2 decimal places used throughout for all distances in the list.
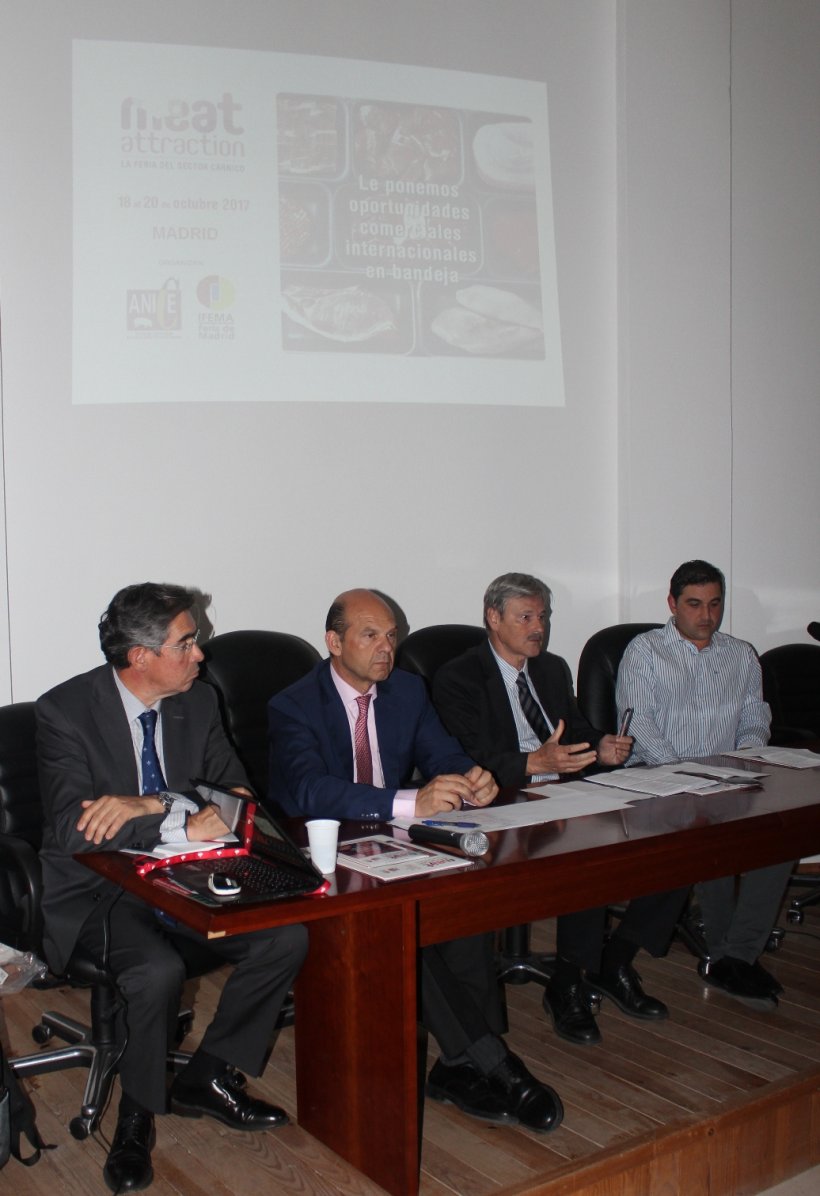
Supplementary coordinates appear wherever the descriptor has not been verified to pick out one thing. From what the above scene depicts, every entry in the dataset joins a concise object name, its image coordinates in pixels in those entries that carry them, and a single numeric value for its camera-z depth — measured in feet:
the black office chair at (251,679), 11.35
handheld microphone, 7.57
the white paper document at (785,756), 10.55
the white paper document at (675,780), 9.41
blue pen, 8.19
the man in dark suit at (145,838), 7.75
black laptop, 6.68
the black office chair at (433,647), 12.69
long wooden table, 7.02
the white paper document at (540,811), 8.32
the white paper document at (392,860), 7.13
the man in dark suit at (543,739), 10.28
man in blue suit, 8.44
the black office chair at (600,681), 13.17
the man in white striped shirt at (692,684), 12.26
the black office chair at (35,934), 8.29
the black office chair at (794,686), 14.76
